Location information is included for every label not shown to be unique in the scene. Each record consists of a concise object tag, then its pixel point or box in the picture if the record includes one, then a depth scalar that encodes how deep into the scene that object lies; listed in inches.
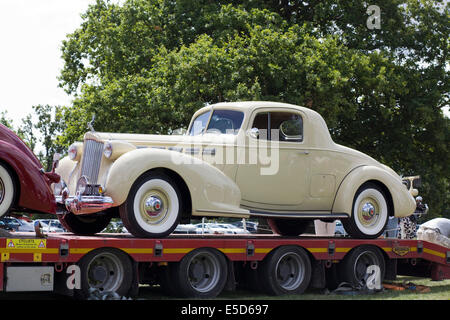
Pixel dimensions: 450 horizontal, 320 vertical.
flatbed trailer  279.1
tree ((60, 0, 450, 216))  754.2
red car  295.9
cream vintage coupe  322.0
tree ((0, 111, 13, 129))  2080.5
